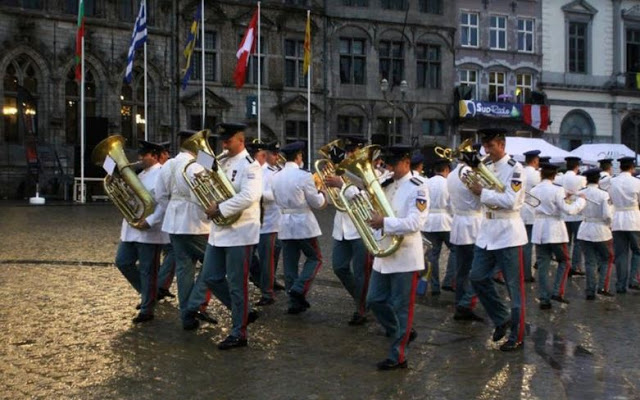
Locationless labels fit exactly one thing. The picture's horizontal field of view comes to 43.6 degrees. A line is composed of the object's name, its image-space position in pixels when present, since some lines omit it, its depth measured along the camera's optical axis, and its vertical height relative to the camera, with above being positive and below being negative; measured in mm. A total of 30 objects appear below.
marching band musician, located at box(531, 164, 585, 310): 11367 -240
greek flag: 30375 +6868
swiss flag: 31922 +6291
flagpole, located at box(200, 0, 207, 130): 34212 +6099
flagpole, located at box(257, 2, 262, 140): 37012 +5966
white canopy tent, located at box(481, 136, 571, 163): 30484 +2486
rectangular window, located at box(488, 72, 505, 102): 43719 +6965
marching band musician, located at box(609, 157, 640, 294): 12555 -198
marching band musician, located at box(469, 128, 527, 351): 8422 -299
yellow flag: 34969 +7117
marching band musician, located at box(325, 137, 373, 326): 9609 -560
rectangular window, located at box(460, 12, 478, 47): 43531 +9956
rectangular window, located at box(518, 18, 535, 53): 44625 +9904
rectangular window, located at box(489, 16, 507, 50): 44031 +9848
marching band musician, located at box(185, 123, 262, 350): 7984 -261
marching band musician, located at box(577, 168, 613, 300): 12195 -360
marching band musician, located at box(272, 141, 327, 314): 10586 +3
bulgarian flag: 30266 +6735
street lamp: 40119 +5656
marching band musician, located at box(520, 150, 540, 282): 14039 +596
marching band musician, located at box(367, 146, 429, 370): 7320 -484
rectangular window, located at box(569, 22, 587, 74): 45750 +9419
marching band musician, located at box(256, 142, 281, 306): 10805 -413
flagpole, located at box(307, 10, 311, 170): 37534 +4602
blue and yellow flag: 32781 +6953
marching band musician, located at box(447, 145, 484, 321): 9875 -294
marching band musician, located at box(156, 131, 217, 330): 8992 -175
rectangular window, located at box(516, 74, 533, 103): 44125 +6901
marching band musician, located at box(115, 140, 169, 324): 9320 -482
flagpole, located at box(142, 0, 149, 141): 32319 +4520
